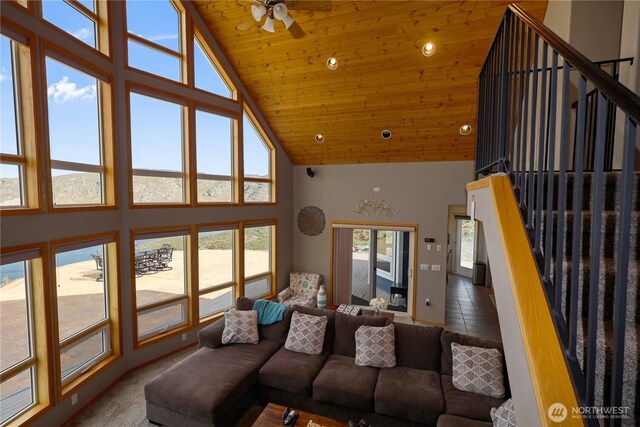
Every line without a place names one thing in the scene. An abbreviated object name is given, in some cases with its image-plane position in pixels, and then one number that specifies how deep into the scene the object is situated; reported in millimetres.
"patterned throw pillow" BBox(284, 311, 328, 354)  3791
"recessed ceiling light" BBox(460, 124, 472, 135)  5134
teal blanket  4203
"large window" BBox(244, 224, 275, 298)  6148
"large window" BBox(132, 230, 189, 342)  4324
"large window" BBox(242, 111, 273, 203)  6051
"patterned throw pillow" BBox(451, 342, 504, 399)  3020
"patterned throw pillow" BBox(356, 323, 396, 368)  3498
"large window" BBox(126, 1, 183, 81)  4125
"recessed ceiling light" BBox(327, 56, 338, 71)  4570
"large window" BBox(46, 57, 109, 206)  3201
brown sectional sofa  2932
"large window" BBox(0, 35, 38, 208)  2732
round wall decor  7098
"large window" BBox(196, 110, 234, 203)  5102
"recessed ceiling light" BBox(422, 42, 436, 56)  4070
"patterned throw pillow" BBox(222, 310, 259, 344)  3971
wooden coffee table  2705
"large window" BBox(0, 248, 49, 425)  2773
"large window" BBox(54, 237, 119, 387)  3301
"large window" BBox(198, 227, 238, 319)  5172
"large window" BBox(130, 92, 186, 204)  4219
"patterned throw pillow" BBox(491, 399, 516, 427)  2369
